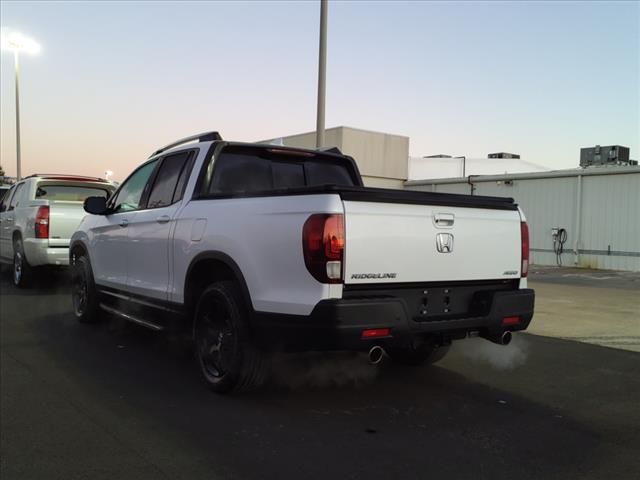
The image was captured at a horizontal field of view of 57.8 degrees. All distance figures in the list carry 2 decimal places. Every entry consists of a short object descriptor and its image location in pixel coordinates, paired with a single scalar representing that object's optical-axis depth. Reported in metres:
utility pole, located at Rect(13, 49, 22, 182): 28.83
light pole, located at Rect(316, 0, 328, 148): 11.09
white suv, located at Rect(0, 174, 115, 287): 9.23
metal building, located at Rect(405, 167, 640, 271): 17.20
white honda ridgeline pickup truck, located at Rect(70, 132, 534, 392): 3.65
